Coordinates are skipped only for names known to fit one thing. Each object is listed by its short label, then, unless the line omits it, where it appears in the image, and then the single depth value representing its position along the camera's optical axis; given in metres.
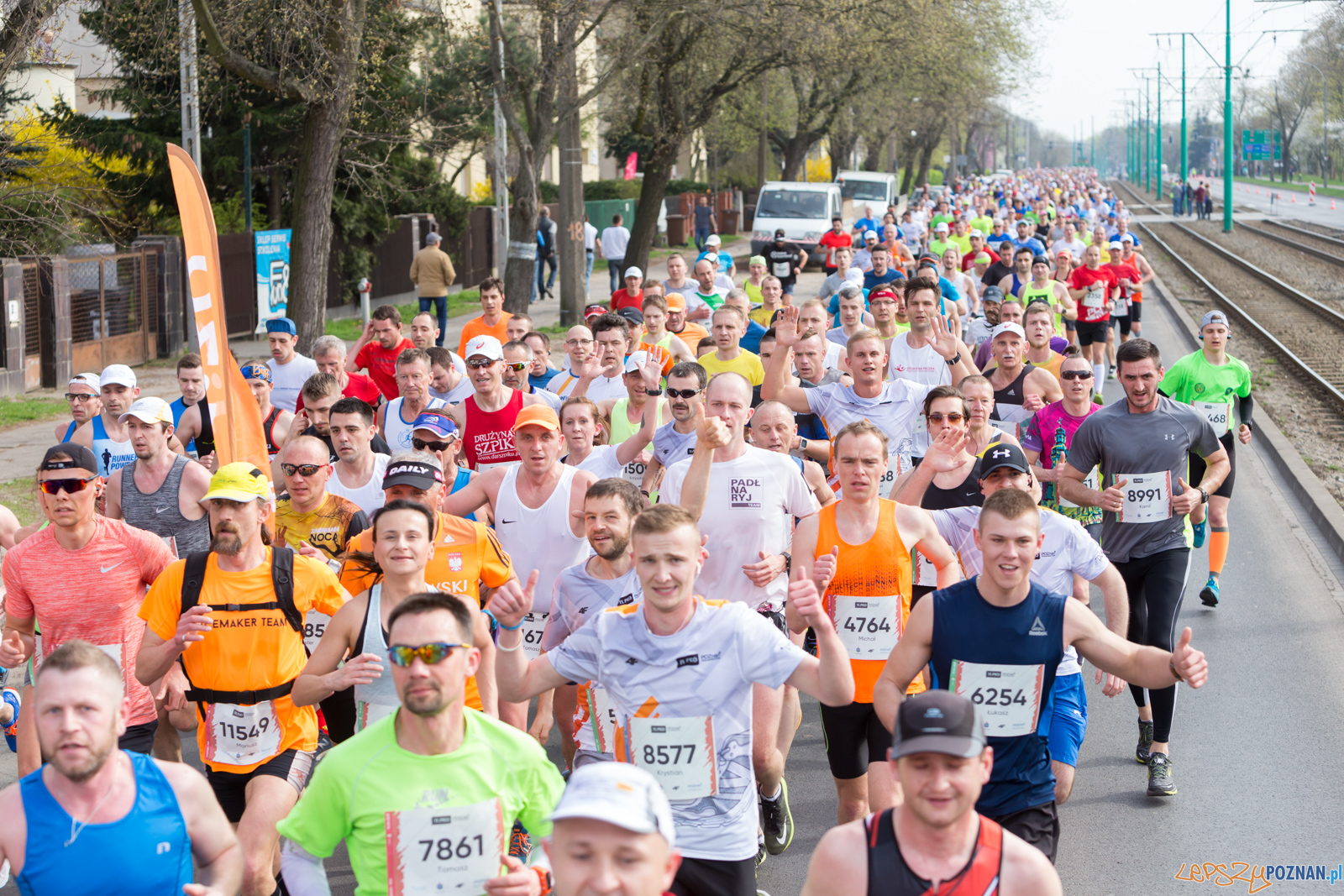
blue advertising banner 22.83
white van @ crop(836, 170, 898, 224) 48.38
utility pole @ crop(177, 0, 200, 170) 18.23
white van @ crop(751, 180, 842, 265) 39.47
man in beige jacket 22.03
